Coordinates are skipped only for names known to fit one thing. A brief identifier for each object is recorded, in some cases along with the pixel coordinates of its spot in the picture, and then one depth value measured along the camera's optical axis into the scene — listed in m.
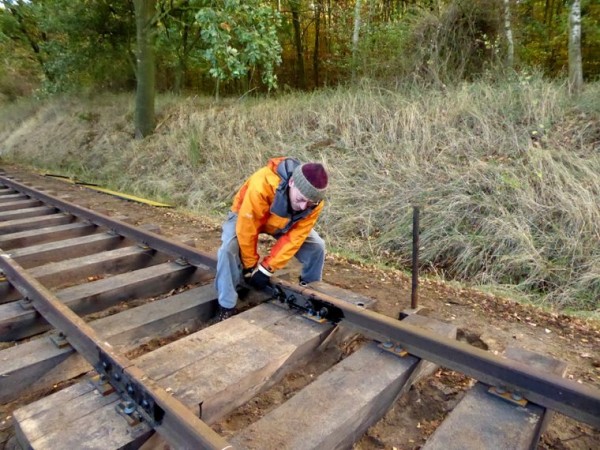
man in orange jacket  2.82
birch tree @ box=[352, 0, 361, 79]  10.33
